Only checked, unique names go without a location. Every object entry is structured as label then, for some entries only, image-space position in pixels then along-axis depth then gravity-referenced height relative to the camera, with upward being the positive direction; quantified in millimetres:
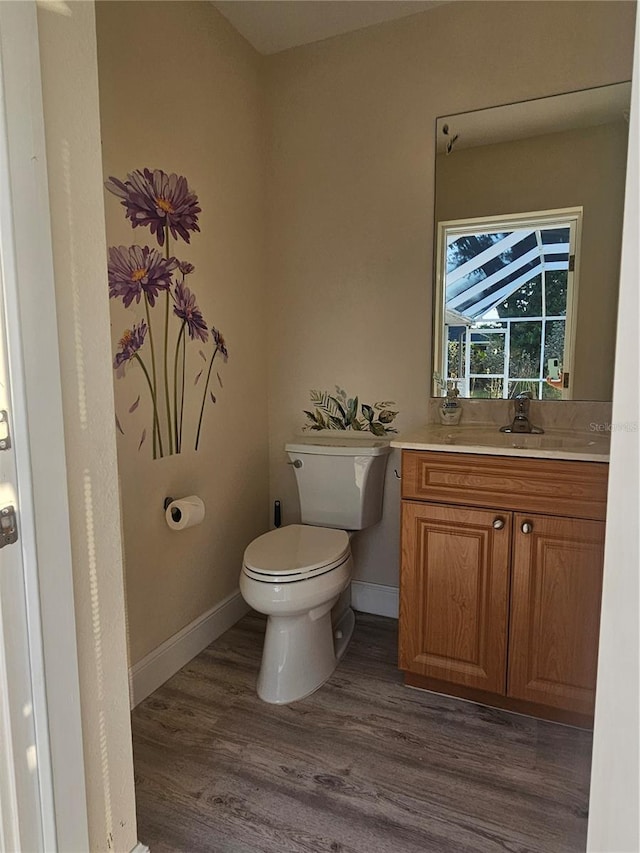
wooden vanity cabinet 1528 -676
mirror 1860 +456
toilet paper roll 1827 -524
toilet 1738 -687
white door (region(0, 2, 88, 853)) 806 -226
